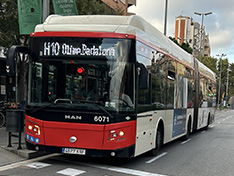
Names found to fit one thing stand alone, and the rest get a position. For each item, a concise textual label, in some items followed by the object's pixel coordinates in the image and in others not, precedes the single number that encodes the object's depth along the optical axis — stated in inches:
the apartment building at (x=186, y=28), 3924.7
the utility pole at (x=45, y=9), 419.2
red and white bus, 286.0
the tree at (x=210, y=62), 3056.3
